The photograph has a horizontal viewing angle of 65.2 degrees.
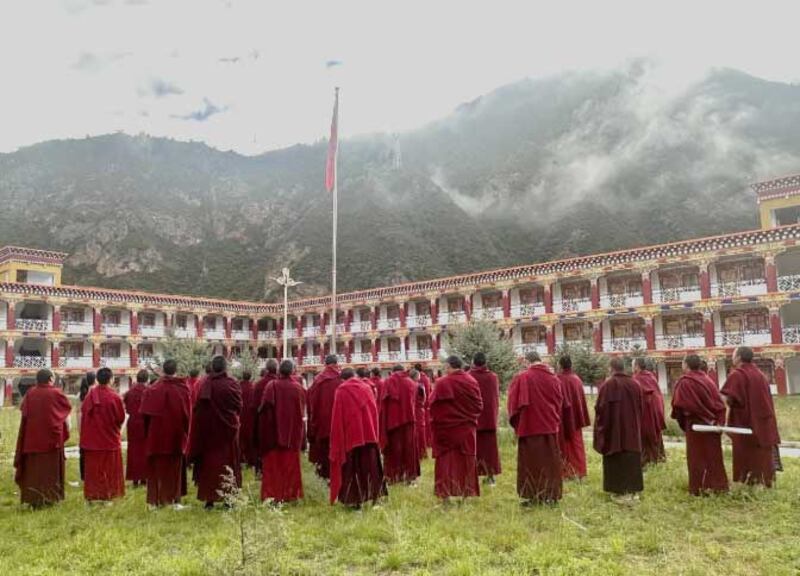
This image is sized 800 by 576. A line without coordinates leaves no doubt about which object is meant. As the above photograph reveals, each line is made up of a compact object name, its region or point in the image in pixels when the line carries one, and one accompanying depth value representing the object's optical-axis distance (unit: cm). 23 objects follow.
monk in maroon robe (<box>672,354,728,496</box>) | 794
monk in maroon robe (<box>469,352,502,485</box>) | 922
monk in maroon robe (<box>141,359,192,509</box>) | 809
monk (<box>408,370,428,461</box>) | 1159
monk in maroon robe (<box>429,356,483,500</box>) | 800
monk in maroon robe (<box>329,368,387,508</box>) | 771
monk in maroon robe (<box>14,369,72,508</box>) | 836
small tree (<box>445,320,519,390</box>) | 2247
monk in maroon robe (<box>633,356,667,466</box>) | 1004
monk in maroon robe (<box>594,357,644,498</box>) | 783
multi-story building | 2838
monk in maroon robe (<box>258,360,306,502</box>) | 809
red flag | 2269
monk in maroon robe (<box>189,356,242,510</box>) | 802
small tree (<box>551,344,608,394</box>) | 2498
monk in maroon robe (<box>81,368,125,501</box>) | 848
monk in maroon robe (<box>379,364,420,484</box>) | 963
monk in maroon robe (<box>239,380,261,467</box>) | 948
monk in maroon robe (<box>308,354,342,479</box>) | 919
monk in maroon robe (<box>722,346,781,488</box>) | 809
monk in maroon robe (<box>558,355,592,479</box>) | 939
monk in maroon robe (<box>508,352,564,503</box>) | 765
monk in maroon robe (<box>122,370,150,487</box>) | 1005
